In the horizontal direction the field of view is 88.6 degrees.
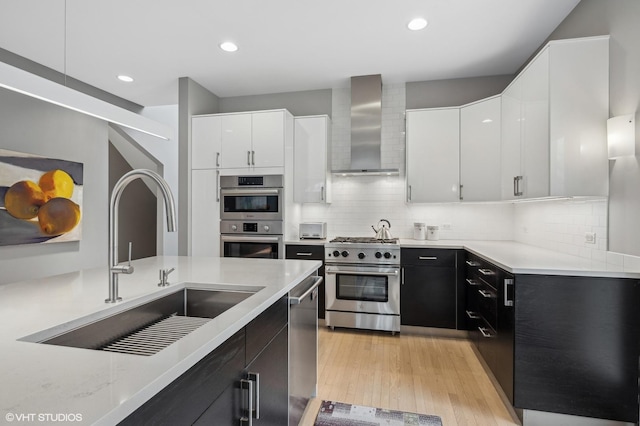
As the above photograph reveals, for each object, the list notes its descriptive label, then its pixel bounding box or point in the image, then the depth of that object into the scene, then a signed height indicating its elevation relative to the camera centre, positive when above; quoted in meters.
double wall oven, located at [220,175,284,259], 3.58 -0.05
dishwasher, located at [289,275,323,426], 1.66 -0.75
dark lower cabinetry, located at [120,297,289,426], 0.77 -0.52
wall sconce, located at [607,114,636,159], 1.92 +0.47
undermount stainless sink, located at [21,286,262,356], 1.07 -0.43
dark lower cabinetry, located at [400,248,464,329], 3.25 -0.76
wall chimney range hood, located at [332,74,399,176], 3.70 +1.00
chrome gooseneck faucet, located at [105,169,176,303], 1.20 -0.04
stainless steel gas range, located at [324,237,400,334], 3.35 -0.75
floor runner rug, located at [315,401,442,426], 1.97 -1.27
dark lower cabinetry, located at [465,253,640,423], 1.80 -0.75
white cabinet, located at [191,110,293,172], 3.58 +0.81
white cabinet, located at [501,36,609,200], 2.12 +0.64
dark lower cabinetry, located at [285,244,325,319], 3.53 -0.45
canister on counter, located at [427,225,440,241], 3.66 -0.23
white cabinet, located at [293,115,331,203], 3.80 +0.60
